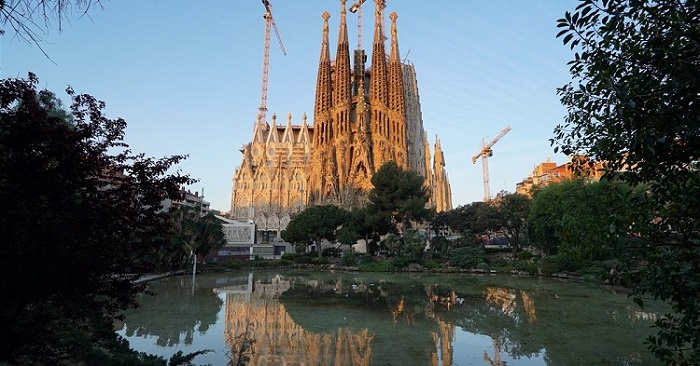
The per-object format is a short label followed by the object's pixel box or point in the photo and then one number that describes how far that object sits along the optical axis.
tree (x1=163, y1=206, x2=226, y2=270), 28.36
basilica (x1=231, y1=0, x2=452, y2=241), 62.31
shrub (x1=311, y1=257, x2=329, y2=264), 38.97
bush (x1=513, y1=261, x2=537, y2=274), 29.72
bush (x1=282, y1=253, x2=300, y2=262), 41.05
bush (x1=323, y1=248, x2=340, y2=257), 44.09
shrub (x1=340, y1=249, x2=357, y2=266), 37.12
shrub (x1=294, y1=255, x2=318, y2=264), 39.81
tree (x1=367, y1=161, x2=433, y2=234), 39.72
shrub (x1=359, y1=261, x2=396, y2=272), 33.56
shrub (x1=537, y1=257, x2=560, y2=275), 28.09
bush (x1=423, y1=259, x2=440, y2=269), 33.55
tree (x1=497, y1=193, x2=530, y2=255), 38.03
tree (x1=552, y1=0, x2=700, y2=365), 2.92
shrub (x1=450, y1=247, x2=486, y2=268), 33.31
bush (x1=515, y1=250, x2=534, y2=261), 36.44
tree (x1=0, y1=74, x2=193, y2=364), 4.13
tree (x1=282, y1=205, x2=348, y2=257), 41.12
